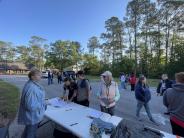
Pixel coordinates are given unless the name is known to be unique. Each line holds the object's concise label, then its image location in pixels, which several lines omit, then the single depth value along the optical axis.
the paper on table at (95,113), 2.50
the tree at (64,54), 35.63
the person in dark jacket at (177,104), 2.00
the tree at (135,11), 21.49
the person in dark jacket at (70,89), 3.27
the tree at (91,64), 29.92
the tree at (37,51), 40.54
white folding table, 1.98
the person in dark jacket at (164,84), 5.67
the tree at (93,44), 36.19
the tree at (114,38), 26.29
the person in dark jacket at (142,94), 4.00
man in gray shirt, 3.21
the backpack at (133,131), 1.74
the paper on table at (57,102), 3.18
